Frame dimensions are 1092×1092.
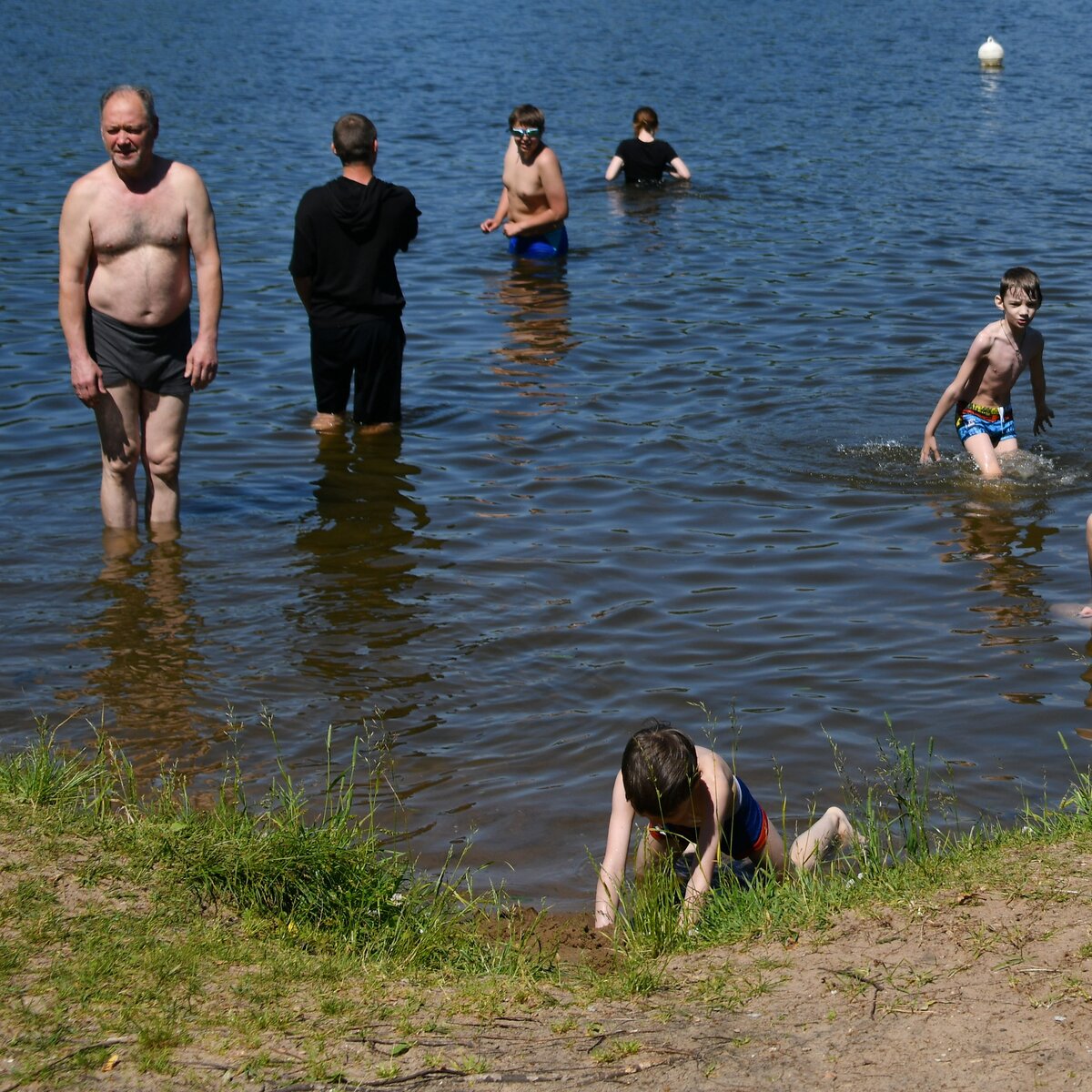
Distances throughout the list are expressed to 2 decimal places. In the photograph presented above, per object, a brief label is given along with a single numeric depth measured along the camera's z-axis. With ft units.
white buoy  101.30
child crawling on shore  15.52
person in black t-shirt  63.67
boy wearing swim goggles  45.44
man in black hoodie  29.99
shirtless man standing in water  23.75
